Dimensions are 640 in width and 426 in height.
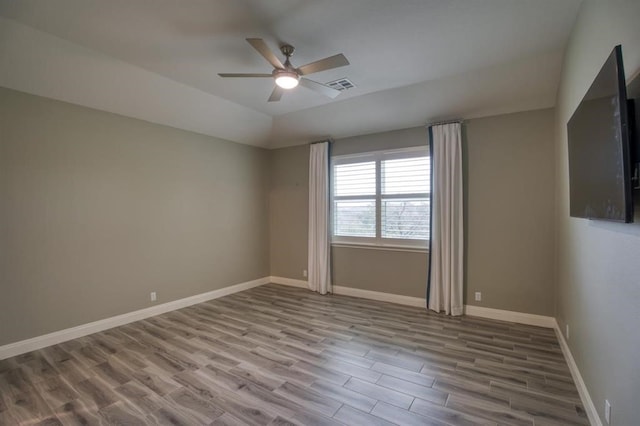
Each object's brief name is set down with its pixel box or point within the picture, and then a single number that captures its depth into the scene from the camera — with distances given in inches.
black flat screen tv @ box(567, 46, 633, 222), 50.1
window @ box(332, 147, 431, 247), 184.4
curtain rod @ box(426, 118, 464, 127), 166.7
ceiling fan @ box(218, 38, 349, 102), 98.0
